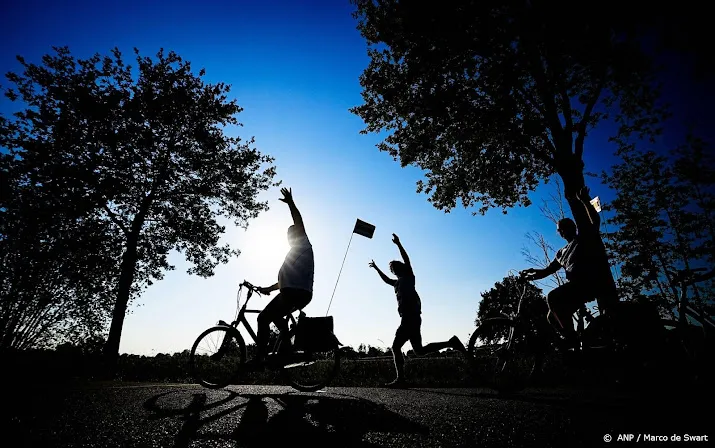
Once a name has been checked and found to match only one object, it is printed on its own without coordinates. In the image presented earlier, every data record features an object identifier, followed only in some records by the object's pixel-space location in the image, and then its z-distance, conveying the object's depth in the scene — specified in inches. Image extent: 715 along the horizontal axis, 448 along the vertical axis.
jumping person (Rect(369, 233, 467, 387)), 266.4
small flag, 369.7
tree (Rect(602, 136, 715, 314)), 577.9
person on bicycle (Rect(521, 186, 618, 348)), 175.0
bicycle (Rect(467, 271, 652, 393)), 168.4
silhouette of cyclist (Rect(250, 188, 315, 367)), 198.7
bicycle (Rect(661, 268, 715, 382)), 161.9
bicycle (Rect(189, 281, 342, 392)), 194.9
